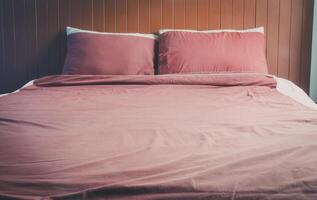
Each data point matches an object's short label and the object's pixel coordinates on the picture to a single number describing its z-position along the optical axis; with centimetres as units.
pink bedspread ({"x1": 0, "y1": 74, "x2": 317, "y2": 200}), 69
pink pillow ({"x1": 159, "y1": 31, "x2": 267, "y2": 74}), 231
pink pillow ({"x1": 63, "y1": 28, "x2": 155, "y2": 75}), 232
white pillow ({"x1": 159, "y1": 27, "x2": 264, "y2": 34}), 252
